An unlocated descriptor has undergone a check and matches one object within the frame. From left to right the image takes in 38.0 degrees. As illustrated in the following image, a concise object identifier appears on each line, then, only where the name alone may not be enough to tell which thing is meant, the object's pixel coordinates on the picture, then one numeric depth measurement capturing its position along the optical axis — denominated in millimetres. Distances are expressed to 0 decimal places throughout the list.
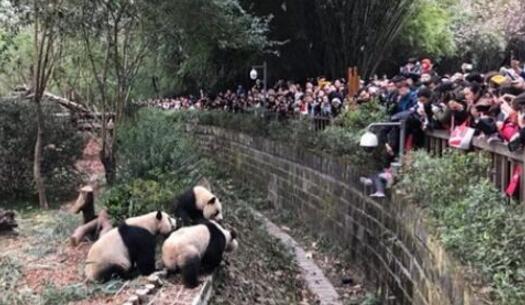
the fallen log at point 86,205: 10117
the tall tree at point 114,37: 16047
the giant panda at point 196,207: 9391
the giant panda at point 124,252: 7793
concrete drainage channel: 9906
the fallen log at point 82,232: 9508
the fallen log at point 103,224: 9297
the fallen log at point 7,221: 11281
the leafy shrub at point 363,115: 11195
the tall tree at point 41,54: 14836
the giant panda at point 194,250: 7449
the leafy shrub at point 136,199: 9914
